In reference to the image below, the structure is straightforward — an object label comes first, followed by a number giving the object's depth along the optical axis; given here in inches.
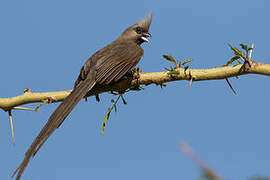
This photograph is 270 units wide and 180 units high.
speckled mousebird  263.3
